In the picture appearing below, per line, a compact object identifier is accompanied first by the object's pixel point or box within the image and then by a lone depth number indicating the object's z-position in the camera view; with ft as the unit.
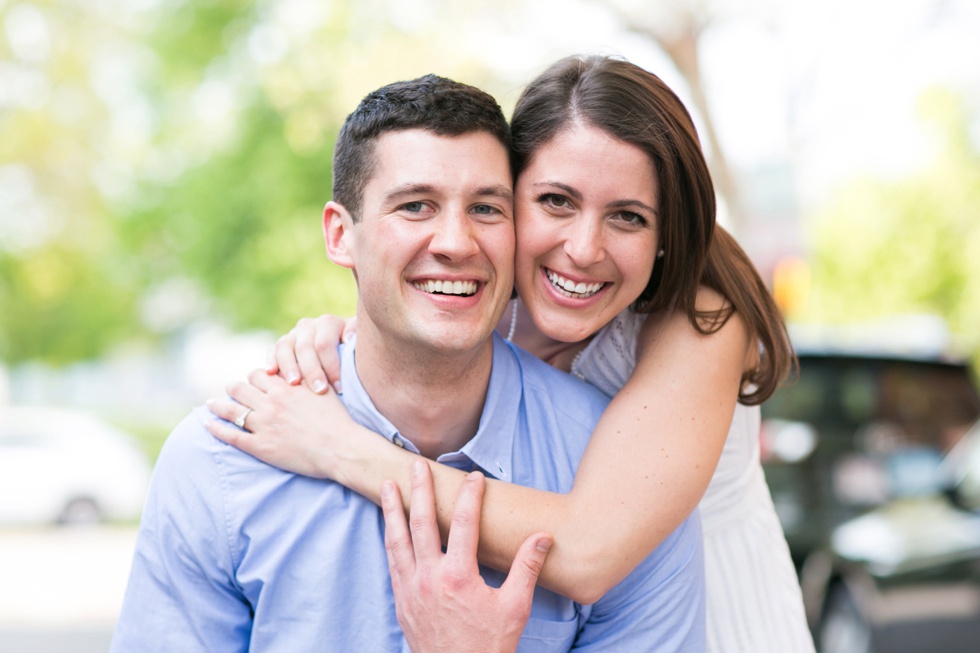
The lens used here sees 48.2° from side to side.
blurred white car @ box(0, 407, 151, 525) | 55.98
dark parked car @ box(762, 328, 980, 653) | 19.25
